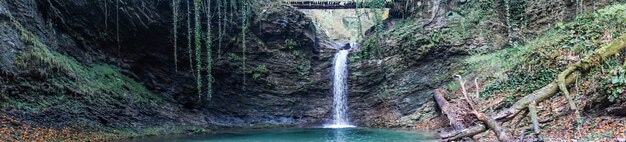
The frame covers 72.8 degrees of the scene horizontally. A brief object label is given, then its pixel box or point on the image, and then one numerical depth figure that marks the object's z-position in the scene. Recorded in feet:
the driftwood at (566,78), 27.20
